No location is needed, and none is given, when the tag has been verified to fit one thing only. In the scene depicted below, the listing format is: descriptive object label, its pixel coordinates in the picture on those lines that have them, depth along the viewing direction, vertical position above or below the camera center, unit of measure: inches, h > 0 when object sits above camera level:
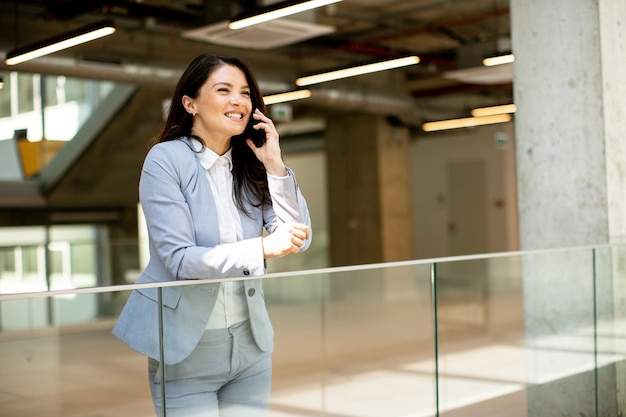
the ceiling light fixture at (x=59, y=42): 266.2 +63.1
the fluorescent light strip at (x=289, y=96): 411.5 +60.4
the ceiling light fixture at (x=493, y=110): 482.3 +58.2
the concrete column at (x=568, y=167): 153.9 +7.3
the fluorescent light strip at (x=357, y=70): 331.6 +60.8
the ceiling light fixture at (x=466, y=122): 523.2 +56.0
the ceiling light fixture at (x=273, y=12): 244.1 +63.6
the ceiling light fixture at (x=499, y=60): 337.1 +61.8
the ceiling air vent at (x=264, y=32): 282.7 +65.4
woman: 69.9 -2.1
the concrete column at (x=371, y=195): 572.1 +10.3
